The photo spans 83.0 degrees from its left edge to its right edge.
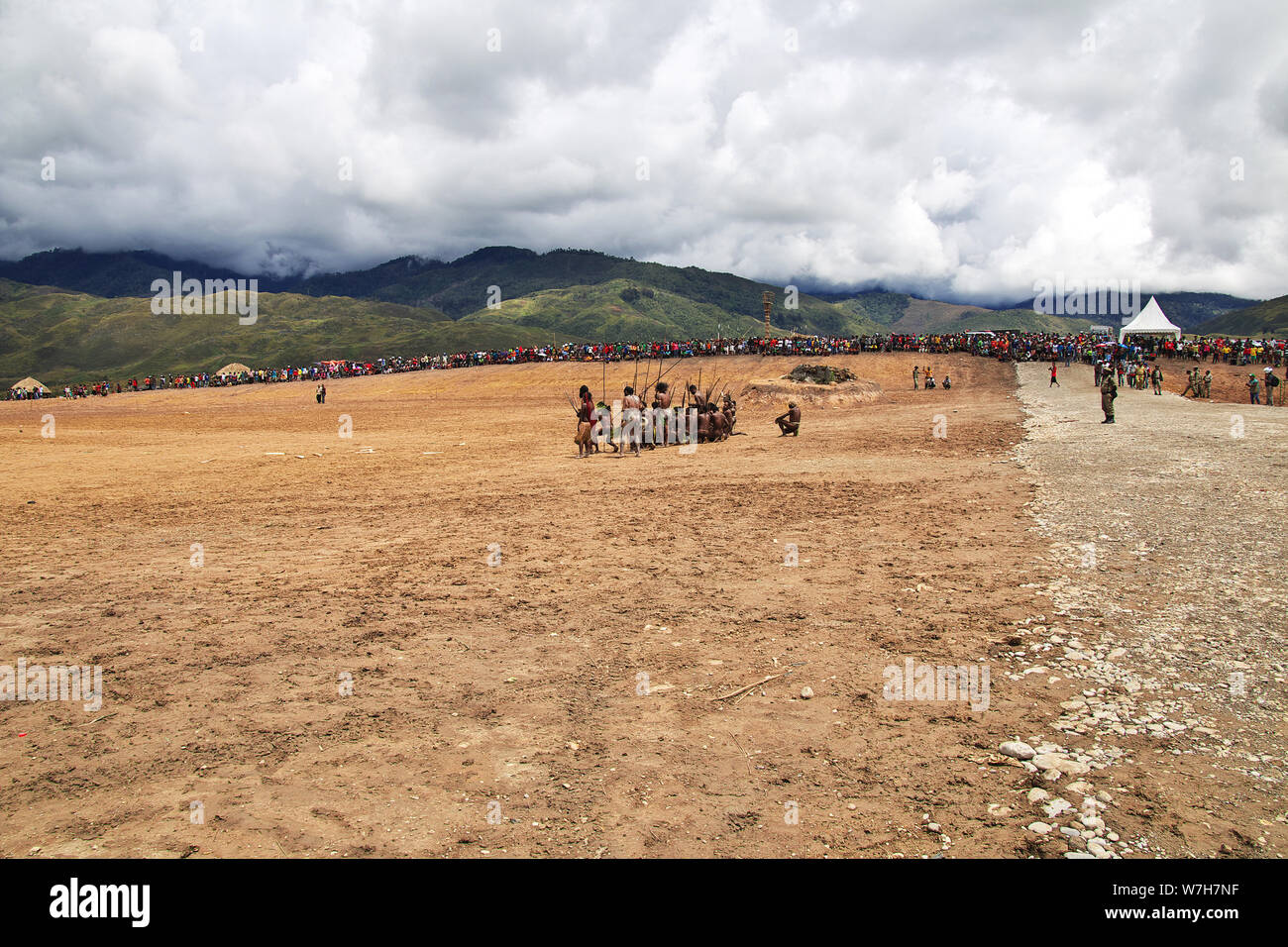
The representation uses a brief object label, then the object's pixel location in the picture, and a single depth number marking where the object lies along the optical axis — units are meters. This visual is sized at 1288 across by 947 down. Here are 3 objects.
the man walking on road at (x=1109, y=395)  22.94
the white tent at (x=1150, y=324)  64.94
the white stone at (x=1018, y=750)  4.46
